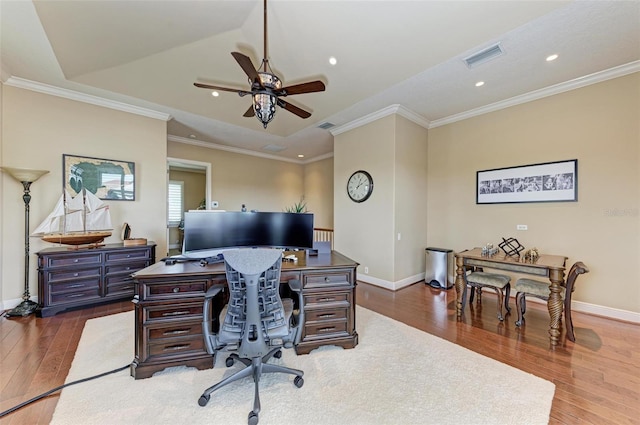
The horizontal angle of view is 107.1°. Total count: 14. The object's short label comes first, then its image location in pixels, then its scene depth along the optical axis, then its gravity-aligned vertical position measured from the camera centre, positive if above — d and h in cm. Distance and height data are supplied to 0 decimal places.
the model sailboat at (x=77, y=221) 319 -15
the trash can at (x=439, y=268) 438 -105
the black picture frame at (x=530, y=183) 344 +48
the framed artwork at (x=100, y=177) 358 +54
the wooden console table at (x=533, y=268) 251 -67
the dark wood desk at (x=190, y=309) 196 -88
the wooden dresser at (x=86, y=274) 309 -89
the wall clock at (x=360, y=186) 468 +54
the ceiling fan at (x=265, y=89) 218 +119
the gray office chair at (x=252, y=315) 163 -75
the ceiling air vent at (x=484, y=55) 272 +189
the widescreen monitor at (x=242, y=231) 240 -21
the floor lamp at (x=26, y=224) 305 -19
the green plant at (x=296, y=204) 769 +21
